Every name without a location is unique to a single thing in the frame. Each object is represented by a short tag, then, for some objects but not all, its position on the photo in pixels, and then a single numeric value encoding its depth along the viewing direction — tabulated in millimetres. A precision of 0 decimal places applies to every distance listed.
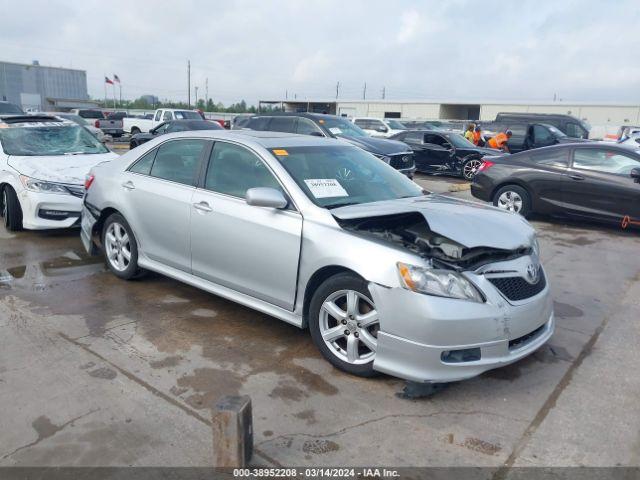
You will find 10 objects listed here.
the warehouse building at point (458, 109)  41562
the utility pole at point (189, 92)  66138
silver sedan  3307
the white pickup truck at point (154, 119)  24828
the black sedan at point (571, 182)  8367
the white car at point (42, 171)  6922
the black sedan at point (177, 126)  17812
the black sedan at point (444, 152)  14906
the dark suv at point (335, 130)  11750
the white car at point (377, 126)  24312
